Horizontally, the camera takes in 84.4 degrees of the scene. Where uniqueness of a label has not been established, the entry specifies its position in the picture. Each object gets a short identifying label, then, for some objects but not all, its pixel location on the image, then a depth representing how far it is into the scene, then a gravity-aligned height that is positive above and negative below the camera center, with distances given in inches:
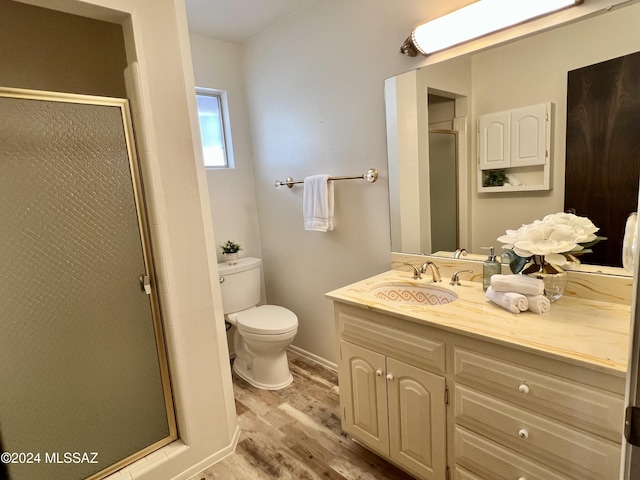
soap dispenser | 61.4 -15.8
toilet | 91.7 -34.1
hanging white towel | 91.1 -3.1
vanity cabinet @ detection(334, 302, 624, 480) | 40.0 -30.8
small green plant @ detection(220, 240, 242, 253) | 109.6 -15.4
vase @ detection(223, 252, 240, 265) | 107.5 -18.3
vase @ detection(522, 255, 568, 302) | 54.1 -15.9
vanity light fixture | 55.0 +26.4
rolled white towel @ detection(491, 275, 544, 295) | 51.6 -15.9
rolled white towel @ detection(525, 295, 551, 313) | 51.0 -18.5
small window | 110.0 +22.1
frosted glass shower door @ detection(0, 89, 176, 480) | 54.6 -14.1
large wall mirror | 53.4 +11.5
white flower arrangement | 50.7 -9.4
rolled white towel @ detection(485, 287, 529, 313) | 51.6 -18.3
